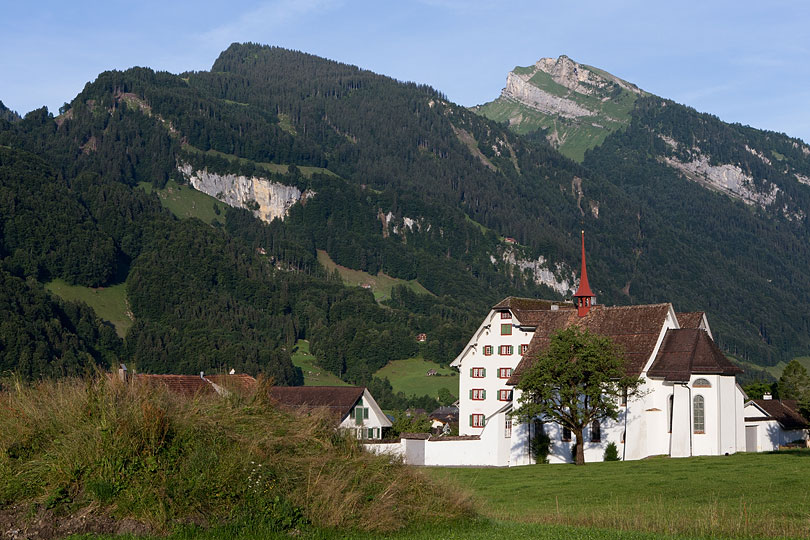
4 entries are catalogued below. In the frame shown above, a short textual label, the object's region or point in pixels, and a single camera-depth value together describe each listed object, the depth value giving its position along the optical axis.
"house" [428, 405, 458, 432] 152.38
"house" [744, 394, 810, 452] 80.12
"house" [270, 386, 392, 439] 90.38
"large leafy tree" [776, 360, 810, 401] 113.00
